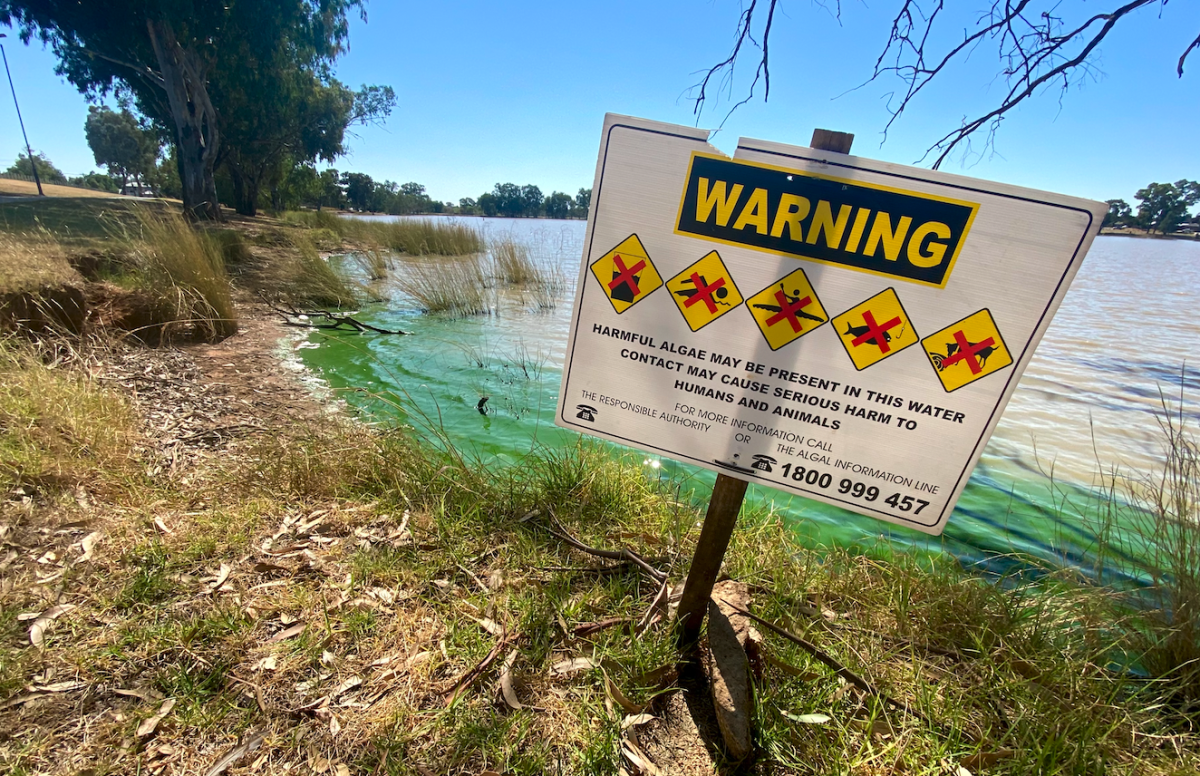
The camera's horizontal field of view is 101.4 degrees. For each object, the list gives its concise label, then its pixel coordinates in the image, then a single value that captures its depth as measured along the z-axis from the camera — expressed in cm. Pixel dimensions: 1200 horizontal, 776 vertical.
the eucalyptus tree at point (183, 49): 1327
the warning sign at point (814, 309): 116
